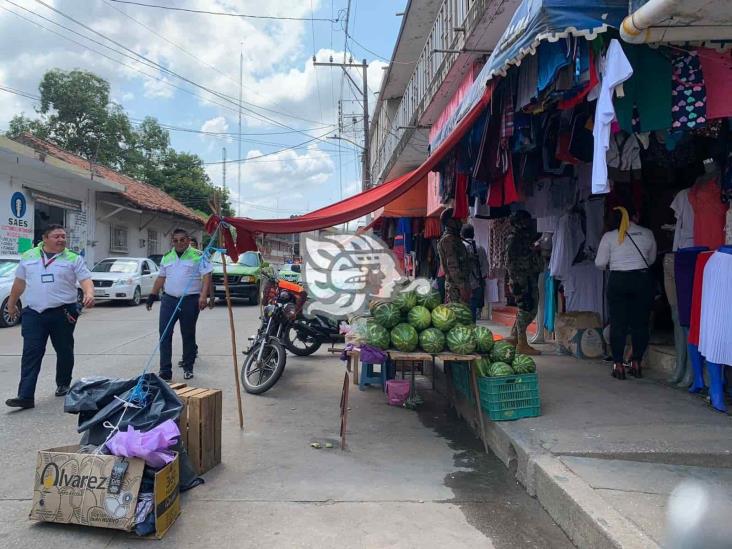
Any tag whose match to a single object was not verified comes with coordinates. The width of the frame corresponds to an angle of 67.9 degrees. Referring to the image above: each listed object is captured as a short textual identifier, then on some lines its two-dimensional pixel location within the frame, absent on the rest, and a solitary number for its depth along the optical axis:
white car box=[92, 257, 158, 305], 17.02
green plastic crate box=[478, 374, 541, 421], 4.45
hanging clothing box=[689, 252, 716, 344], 4.50
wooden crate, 3.78
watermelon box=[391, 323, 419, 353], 4.61
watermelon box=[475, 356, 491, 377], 4.56
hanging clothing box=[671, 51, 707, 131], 3.77
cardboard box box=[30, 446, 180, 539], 2.98
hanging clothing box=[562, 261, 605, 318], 7.12
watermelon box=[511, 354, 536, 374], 4.59
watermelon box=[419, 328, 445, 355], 4.55
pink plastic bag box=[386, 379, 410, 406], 5.93
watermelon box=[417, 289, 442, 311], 4.98
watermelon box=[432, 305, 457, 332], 4.70
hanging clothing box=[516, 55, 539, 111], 4.17
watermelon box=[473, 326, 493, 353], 4.68
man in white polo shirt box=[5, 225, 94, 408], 5.44
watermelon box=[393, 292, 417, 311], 4.88
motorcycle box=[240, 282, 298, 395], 6.31
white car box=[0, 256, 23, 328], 11.59
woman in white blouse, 5.41
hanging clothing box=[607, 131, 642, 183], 4.72
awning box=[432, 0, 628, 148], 3.57
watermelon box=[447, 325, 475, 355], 4.55
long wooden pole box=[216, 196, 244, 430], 4.79
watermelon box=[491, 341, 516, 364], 4.63
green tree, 30.12
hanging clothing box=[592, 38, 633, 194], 3.44
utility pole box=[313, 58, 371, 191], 23.72
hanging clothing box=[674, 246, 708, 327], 4.72
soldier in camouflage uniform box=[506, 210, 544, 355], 6.95
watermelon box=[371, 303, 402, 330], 4.75
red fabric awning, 5.14
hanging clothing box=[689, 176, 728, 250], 4.72
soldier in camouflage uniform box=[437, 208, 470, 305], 7.36
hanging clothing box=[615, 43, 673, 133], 3.81
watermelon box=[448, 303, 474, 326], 4.87
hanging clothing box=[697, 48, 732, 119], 3.76
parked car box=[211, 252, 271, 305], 18.19
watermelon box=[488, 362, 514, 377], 4.50
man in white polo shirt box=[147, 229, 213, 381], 6.76
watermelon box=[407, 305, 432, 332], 4.71
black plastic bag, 3.31
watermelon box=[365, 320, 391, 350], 4.62
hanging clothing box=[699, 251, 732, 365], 4.12
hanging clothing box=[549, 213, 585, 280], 7.03
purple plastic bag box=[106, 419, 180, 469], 3.01
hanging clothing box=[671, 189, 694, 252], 4.99
